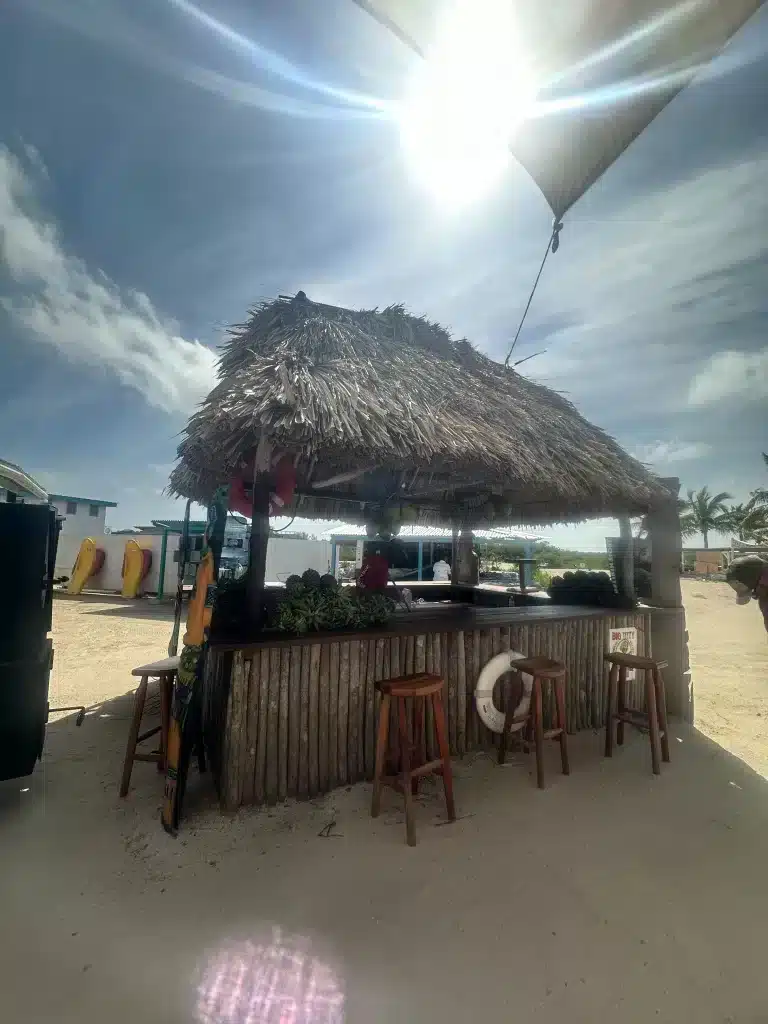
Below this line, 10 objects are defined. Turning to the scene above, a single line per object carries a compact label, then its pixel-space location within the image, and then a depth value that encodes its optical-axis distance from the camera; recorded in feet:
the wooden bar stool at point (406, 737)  10.09
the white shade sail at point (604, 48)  6.23
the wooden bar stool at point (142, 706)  11.29
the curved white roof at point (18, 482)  16.22
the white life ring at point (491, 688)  14.14
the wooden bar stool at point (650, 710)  13.52
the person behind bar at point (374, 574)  17.78
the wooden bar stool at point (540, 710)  12.47
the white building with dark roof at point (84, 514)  81.68
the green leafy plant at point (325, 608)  12.27
